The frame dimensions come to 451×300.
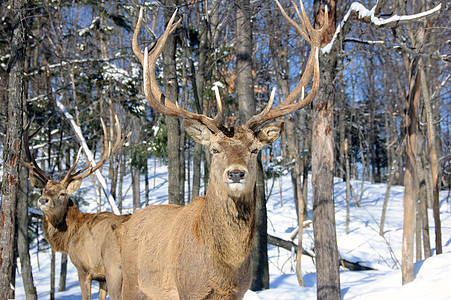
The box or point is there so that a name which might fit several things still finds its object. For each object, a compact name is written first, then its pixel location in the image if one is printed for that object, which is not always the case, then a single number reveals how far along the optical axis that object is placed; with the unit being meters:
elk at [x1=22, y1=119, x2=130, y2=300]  7.03
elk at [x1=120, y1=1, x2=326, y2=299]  4.15
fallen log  11.75
